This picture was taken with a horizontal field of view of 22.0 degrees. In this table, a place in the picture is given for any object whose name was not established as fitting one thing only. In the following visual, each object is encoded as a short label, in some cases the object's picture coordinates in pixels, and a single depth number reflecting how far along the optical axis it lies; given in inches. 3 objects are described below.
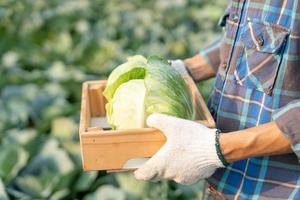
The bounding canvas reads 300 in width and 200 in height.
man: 60.0
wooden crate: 59.9
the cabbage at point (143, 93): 62.7
